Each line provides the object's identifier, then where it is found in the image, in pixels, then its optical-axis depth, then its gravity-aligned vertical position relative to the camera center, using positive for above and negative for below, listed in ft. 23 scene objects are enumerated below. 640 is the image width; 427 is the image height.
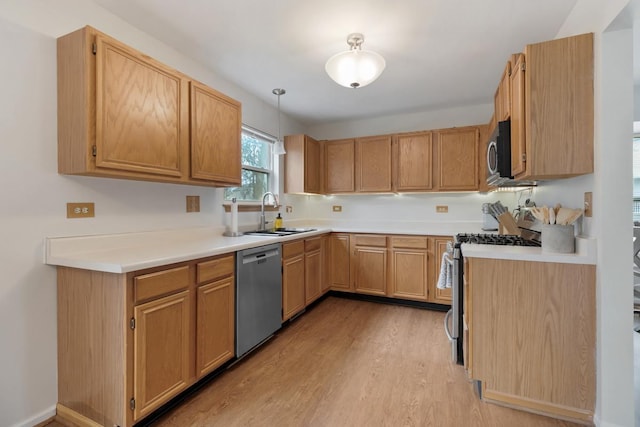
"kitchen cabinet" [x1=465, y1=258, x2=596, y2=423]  5.24 -2.29
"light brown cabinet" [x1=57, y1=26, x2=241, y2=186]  5.15 +1.88
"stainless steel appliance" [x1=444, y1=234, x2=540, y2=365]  7.22 -2.11
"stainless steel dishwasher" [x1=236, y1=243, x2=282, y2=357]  7.16 -2.21
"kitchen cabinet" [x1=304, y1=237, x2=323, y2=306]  10.55 -2.16
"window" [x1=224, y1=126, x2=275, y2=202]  10.88 +1.74
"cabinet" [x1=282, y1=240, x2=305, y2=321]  9.15 -2.19
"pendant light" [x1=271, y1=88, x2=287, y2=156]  10.18 +2.17
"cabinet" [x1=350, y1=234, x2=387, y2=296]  11.78 -2.12
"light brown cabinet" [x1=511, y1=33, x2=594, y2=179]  5.17 +1.85
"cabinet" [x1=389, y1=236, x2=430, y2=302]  11.13 -2.15
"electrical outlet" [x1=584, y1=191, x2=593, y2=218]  5.23 +0.12
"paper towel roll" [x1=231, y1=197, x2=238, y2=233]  9.06 -0.19
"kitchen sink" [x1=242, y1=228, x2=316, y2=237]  9.80 -0.76
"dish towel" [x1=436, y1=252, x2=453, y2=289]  7.97 -1.72
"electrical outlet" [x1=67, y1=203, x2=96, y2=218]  5.66 +0.01
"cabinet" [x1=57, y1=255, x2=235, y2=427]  4.70 -2.22
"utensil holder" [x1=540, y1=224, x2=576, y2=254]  5.47 -0.52
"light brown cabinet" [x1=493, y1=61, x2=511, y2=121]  6.59 +2.74
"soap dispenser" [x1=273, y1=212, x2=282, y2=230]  11.59 -0.48
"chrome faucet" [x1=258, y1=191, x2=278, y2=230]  10.98 -0.41
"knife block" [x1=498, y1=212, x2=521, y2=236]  8.75 -0.40
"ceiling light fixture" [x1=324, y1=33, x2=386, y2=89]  6.31 +3.12
